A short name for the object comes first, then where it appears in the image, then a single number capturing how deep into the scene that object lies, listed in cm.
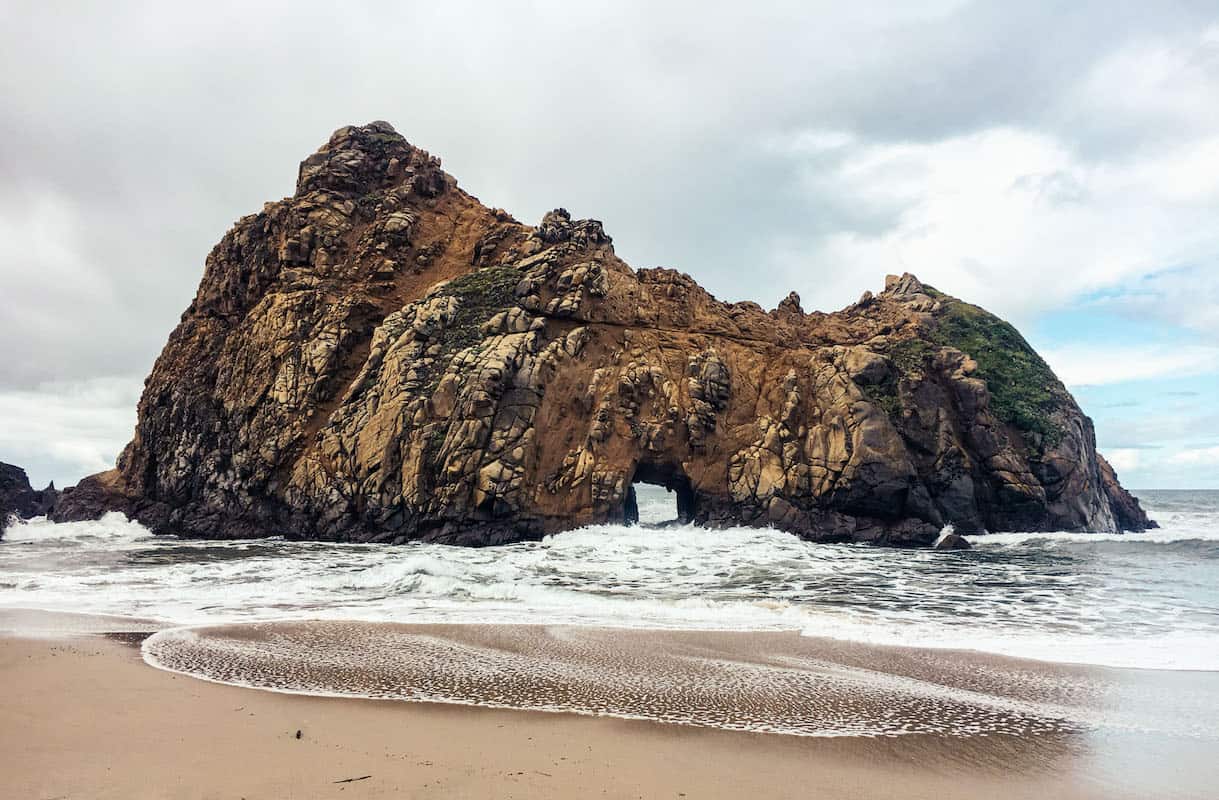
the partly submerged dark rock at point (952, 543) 2788
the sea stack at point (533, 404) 2983
